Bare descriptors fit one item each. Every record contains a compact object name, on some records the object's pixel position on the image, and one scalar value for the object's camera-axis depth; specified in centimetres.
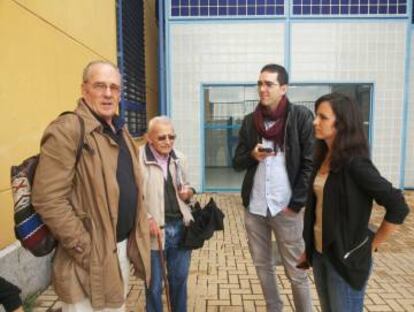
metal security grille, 740
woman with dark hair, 204
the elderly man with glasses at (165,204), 281
